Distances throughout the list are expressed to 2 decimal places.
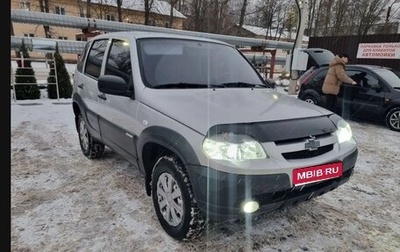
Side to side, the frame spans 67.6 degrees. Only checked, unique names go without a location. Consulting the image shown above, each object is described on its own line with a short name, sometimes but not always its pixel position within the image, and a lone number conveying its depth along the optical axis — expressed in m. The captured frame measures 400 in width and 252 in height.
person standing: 6.92
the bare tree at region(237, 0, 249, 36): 25.83
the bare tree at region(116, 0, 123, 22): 19.87
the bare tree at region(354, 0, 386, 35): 26.80
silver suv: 2.08
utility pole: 10.34
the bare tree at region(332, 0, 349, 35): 26.83
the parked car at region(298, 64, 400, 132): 7.07
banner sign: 11.98
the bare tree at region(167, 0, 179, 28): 21.01
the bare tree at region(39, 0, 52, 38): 18.38
